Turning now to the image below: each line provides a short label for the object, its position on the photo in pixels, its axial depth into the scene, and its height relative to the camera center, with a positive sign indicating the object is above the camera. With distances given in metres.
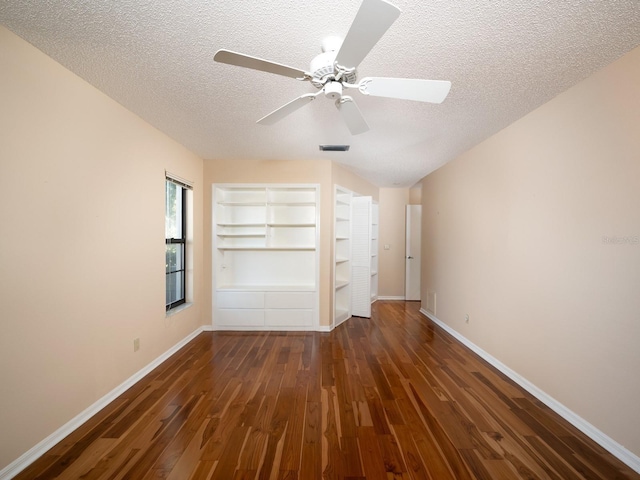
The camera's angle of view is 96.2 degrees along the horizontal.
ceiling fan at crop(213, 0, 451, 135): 1.19 +0.86
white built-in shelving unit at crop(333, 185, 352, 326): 4.82 -0.29
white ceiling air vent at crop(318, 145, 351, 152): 3.65 +1.17
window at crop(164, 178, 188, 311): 3.58 -0.06
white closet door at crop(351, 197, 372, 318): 5.04 -0.29
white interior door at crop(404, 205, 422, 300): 6.45 -0.11
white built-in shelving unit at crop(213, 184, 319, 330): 4.28 -0.29
